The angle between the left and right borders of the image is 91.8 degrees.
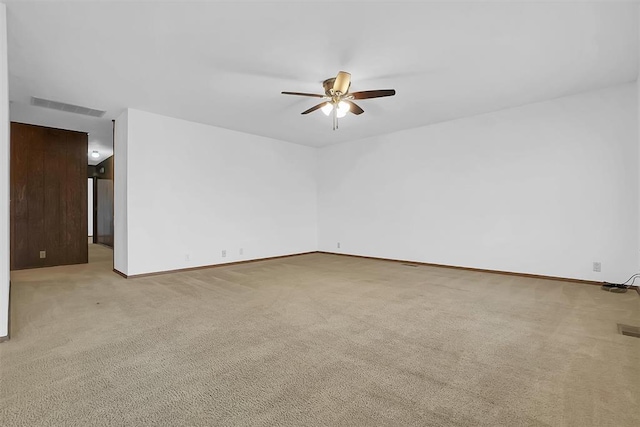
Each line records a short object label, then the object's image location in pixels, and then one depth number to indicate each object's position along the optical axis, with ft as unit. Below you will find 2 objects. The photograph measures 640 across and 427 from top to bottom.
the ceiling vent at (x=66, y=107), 14.56
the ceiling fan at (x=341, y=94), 10.85
